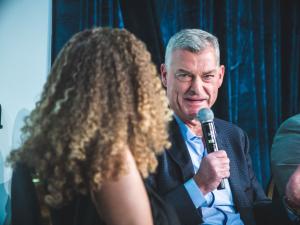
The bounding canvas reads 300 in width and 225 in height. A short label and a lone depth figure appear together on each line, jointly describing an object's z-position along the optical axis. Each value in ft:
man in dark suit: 7.55
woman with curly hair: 6.15
